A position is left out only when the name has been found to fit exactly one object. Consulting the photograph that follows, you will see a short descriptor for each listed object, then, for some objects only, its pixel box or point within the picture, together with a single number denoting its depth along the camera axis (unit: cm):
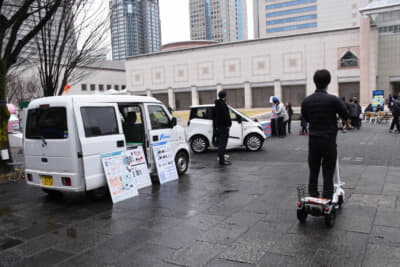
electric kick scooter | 450
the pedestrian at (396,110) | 1628
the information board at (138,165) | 688
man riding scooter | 456
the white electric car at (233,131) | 1290
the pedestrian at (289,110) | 1982
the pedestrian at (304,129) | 1782
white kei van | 602
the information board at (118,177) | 632
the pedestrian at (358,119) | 1963
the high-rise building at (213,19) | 16450
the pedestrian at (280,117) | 1762
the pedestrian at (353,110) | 1894
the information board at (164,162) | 777
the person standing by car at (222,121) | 953
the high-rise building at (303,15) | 10544
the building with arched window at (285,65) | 4800
